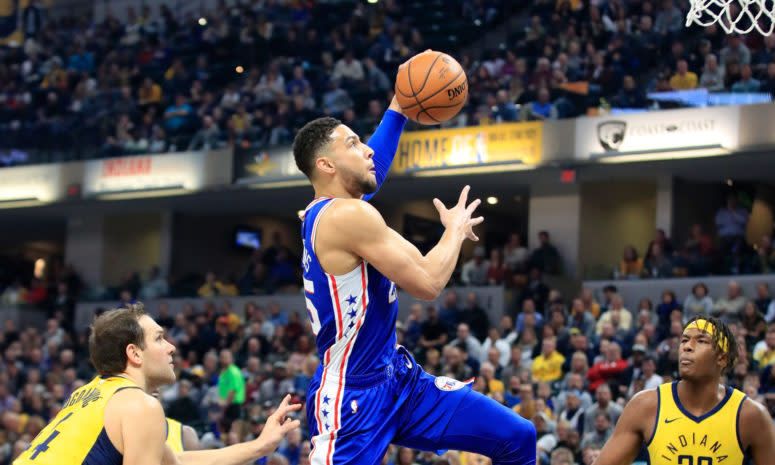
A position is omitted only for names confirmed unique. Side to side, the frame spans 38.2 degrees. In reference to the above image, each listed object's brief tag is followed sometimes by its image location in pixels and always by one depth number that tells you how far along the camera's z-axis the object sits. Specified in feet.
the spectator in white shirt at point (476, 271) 60.44
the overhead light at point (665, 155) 54.39
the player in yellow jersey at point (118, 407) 14.80
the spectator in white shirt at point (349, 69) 69.31
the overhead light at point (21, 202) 76.13
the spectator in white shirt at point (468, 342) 48.47
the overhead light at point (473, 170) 60.18
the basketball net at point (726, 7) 26.45
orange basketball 19.30
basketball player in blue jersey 16.56
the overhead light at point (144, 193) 71.27
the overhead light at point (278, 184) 66.28
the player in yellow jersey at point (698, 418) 18.06
